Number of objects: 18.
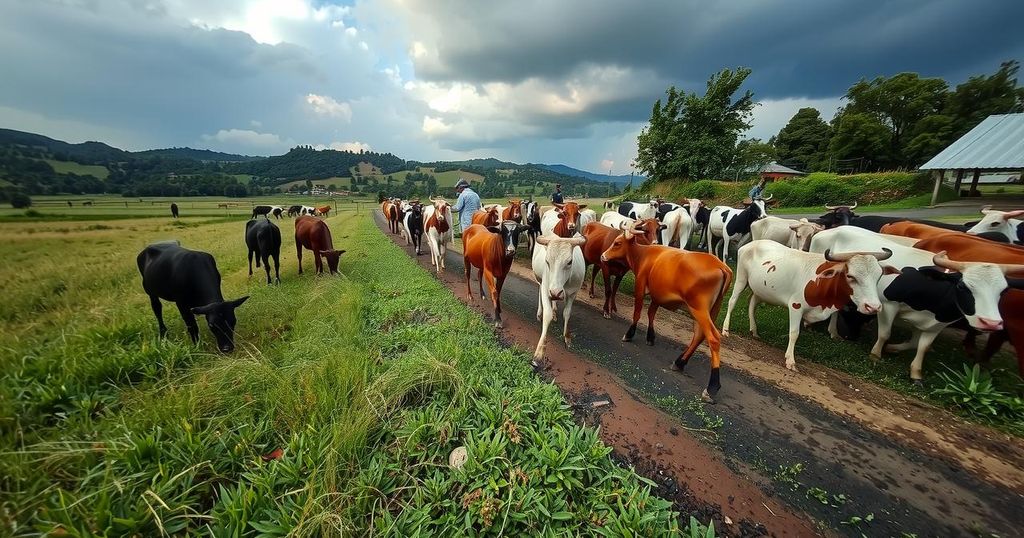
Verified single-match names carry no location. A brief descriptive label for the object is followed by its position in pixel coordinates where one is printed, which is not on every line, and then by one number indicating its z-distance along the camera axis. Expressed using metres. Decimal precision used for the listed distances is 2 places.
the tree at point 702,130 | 27.11
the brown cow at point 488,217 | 9.86
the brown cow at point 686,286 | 4.25
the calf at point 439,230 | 10.40
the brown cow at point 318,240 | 9.04
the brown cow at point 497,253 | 6.20
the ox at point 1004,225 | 6.19
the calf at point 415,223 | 13.30
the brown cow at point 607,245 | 6.64
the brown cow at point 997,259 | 3.88
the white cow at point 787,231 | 7.71
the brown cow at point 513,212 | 11.81
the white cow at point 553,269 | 4.81
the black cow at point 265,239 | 8.08
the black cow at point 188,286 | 4.58
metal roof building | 16.30
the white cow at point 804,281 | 4.27
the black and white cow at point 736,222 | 9.87
